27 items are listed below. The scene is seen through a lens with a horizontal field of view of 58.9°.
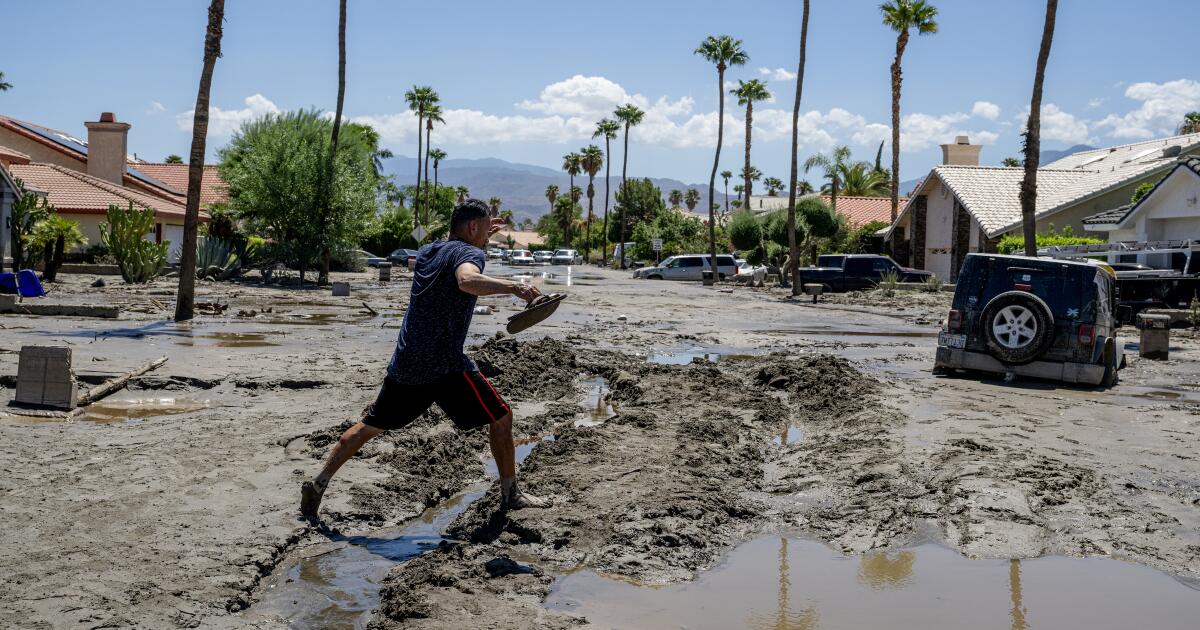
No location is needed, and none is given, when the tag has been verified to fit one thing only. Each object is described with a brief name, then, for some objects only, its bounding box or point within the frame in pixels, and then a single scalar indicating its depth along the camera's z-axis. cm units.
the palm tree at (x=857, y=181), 8094
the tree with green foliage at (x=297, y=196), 3825
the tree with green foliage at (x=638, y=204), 10431
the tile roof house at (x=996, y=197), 4025
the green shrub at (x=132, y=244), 3077
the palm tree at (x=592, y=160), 11994
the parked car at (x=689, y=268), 5516
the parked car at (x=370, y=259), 5482
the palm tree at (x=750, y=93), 7000
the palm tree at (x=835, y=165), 7607
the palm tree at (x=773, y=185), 14432
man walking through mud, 575
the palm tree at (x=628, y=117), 9562
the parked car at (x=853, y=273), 3947
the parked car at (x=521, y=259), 8325
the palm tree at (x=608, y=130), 10175
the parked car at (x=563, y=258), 8681
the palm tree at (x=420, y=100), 8912
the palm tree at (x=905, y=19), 5472
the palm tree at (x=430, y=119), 9169
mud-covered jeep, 1221
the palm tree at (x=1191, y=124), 6462
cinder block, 910
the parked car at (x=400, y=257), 6259
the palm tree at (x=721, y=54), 6309
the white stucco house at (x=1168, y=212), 3086
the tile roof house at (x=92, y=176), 4181
